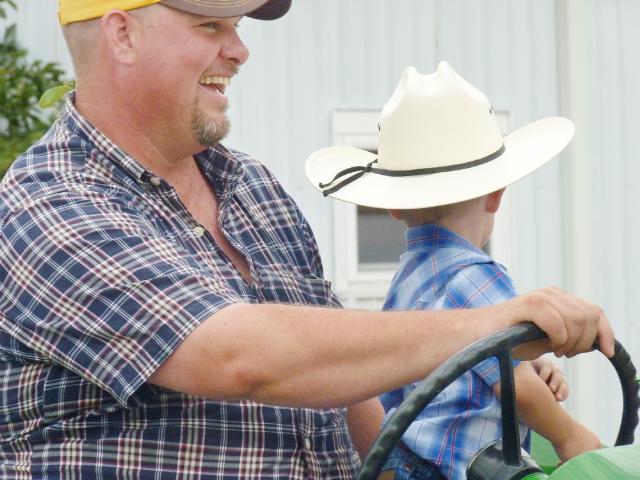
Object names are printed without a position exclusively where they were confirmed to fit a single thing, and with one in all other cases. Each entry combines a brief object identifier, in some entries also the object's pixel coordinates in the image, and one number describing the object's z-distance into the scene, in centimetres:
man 403
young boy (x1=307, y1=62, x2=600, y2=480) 429
